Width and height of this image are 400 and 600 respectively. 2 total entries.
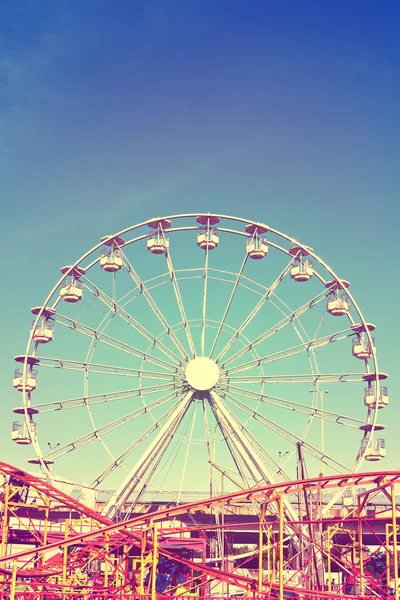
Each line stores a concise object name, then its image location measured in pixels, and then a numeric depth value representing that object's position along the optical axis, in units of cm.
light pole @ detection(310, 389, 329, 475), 3716
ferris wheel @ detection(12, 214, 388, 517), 3662
